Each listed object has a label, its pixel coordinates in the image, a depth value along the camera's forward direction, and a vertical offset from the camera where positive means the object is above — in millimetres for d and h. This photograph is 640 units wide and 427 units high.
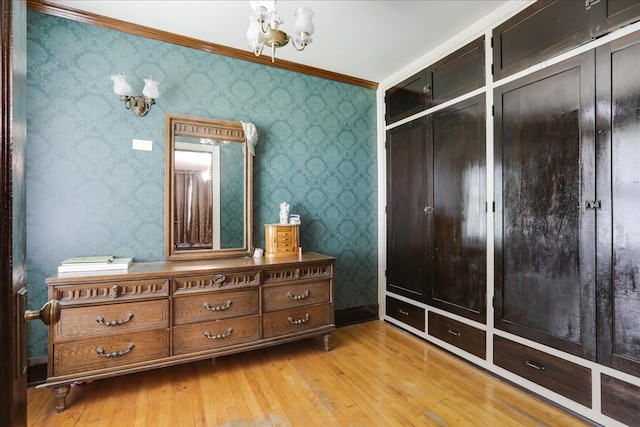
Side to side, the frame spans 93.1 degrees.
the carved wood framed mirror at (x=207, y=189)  2633 +214
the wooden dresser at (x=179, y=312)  1937 -740
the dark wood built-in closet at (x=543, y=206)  1690 +52
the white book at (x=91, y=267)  2021 -371
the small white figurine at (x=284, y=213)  2996 +0
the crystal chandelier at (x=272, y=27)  1613 +1017
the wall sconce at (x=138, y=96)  2346 +947
